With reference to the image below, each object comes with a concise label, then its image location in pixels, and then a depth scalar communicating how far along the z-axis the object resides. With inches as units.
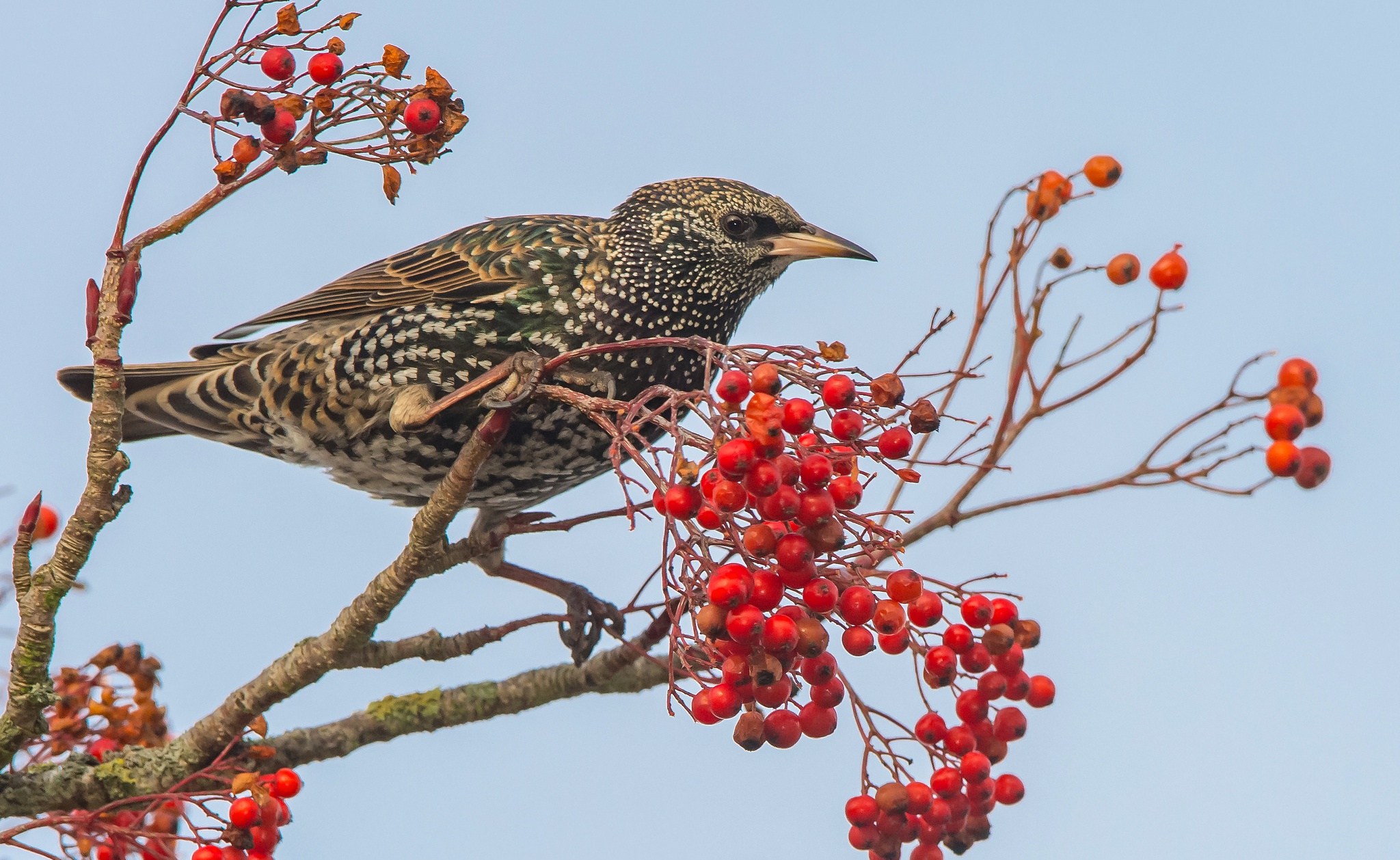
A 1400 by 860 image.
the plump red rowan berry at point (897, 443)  195.5
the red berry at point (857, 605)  190.9
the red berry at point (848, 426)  193.9
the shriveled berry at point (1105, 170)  199.0
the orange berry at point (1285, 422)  173.9
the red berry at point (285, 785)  241.4
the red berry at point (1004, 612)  226.1
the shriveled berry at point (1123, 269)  193.6
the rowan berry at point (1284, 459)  173.6
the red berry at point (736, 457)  179.0
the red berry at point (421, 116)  229.1
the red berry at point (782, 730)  207.0
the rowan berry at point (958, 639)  221.1
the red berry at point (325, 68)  229.0
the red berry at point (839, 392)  192.4
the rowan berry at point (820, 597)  188.2
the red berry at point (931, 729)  234.1
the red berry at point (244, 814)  231.6
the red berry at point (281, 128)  221.8
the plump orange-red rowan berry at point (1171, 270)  189.8
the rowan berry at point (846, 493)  186.7
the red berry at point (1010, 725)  237.3
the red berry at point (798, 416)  185.0
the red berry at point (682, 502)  182.2
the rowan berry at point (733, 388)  186.4
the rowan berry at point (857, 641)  191.8
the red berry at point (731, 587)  183.5
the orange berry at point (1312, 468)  175.3
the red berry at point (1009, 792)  245.0
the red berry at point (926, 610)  203.5
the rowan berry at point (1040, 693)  241.0
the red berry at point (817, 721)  208.4
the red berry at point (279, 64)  229.8
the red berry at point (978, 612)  216.2
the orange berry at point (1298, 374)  178.1
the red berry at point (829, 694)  203.5
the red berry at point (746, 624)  182.9
